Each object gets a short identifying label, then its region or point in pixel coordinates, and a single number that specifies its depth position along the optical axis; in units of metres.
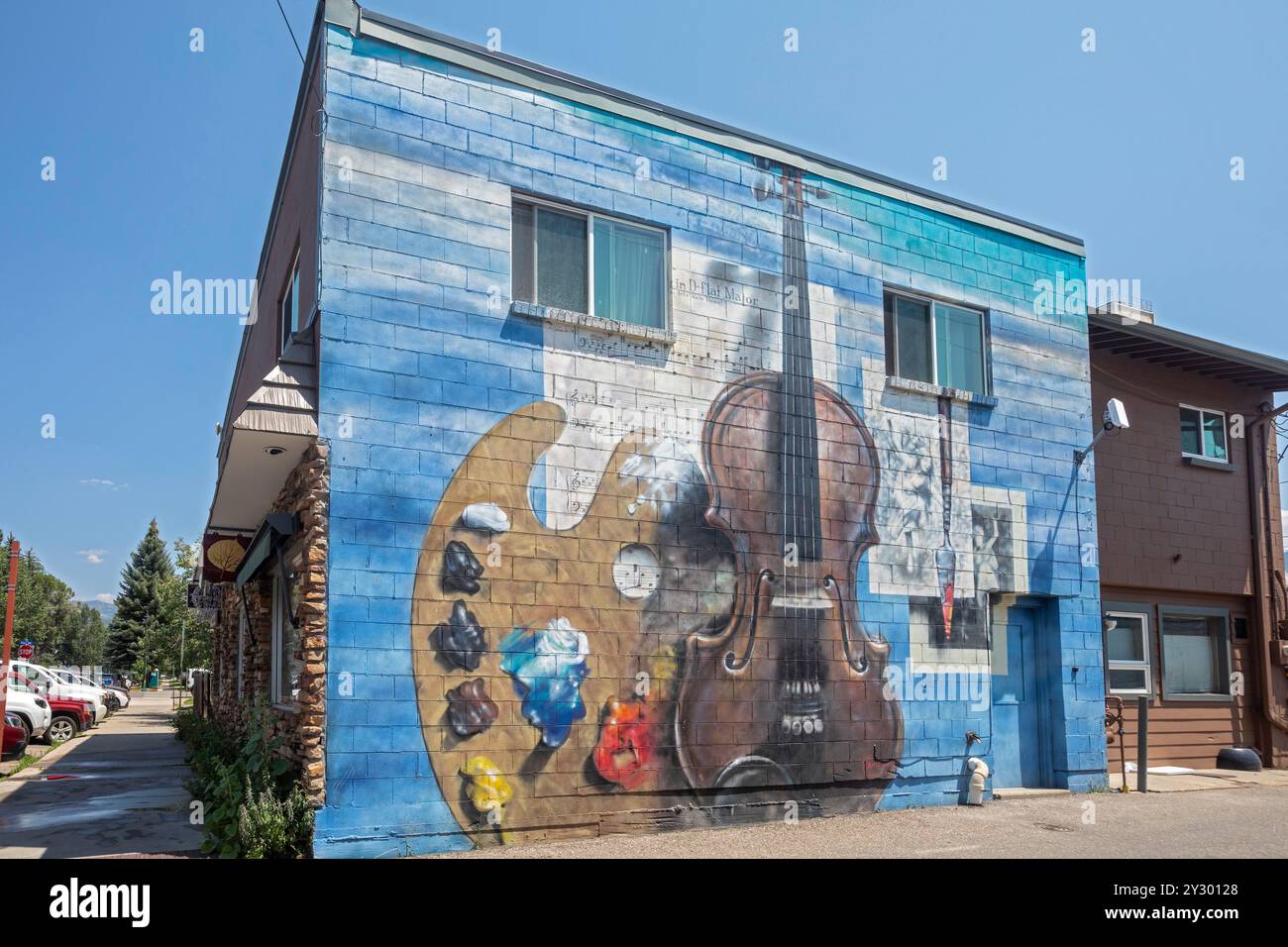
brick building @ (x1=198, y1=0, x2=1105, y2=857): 9.19
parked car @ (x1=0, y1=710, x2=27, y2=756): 17.64
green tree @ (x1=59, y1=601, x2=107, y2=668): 77.69
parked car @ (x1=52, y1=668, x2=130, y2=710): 33.06
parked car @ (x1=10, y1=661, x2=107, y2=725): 23.37
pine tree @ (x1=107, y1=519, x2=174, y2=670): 62.09
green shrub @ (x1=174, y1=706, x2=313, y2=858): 8.58
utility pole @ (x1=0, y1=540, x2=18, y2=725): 13.05
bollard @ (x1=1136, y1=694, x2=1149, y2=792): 13.65
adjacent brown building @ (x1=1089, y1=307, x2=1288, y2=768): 15.85
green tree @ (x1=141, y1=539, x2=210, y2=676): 35.09
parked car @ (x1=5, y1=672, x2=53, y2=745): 19.30
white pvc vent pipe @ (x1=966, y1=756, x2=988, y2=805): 12.25
